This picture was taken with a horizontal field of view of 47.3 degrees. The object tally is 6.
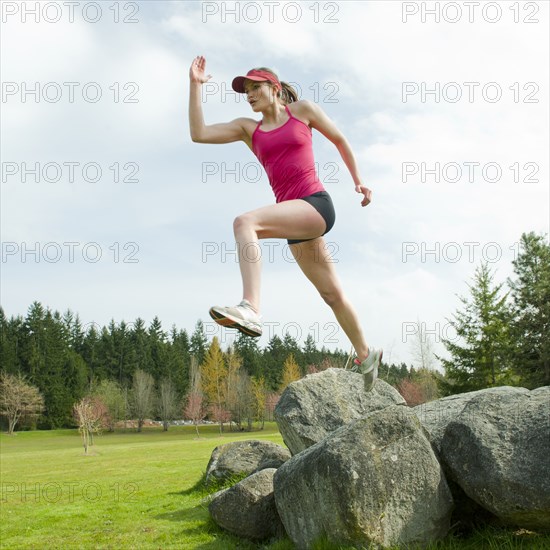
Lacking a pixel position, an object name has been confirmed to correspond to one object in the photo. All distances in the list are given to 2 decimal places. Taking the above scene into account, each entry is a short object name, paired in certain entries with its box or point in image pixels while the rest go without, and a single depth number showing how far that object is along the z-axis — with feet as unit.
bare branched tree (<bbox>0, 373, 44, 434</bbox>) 258.57
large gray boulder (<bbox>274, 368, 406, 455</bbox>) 38.81
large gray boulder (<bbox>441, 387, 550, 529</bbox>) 24.53
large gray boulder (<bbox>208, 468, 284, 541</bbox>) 38.32
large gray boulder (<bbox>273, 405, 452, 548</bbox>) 26.23
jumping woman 12.87
